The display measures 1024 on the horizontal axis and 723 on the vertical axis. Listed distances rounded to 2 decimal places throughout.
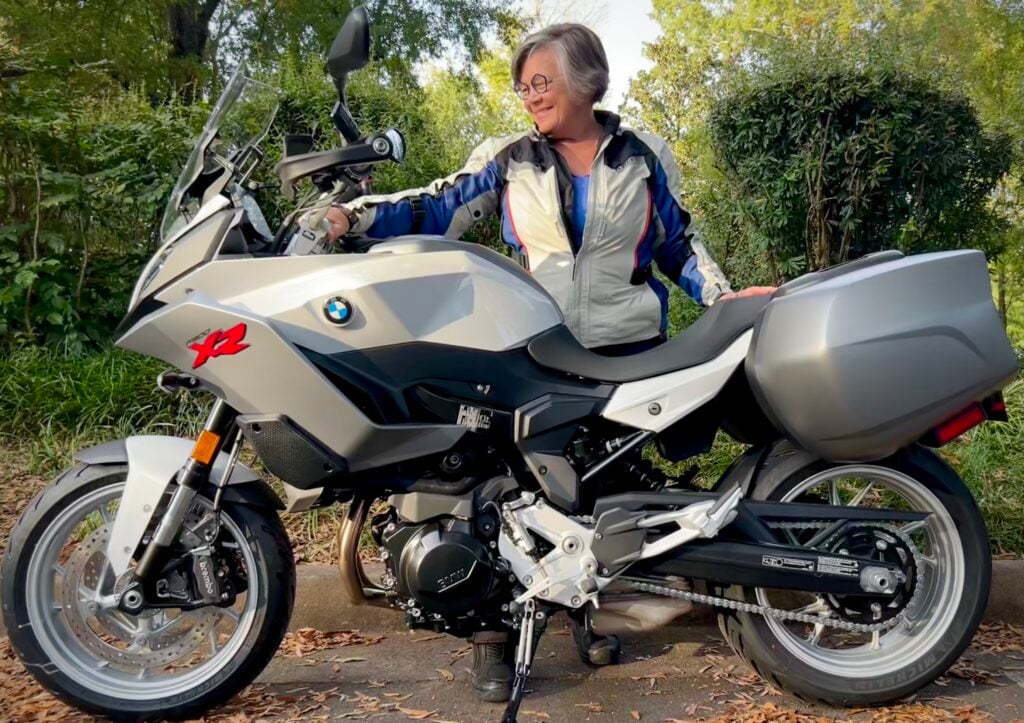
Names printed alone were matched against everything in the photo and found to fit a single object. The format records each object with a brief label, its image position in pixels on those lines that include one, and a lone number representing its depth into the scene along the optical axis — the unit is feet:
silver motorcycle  7.64
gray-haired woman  9.29
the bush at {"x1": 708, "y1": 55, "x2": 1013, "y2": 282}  15.93
